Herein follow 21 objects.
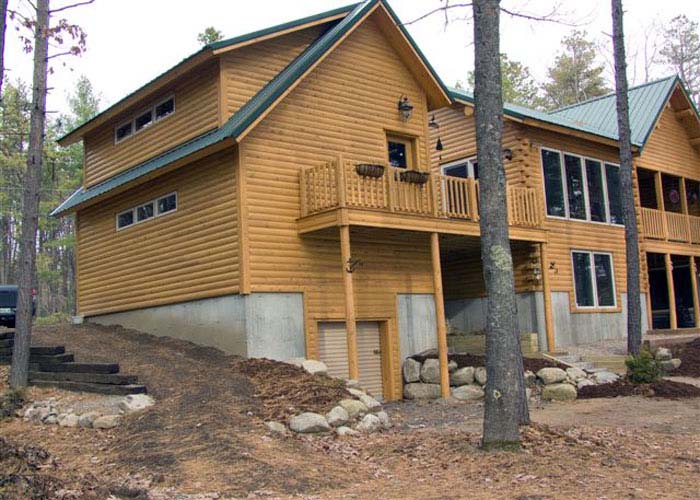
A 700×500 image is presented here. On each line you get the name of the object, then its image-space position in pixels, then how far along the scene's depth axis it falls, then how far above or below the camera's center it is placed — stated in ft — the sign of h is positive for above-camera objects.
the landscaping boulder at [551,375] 51.01 -3.68
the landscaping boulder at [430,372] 53.06 -3.12
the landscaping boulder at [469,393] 50.44 -4.59
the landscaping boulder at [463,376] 51.88 -3.46
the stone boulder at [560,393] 49.19 -4.75
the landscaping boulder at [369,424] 36.04 -4.59
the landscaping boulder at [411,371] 53.93 -3.02
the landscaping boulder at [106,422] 34.06 -3.61
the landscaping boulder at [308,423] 33.94 -4.13
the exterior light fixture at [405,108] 58.03 +17.71
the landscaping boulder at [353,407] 36.70 -3.77
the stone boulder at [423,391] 52.75 -4.48
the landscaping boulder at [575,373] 51.70 -3.68
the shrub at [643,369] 48.98 -3.44
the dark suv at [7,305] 62.03 +3.83
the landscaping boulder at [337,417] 35.22 -4.05
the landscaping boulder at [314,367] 43.07 -1.91
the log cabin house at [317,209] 47.21 +9.12
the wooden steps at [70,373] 38.96 -1.56
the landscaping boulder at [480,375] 51.51 -3.43
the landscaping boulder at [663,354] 59.48 -2.99
